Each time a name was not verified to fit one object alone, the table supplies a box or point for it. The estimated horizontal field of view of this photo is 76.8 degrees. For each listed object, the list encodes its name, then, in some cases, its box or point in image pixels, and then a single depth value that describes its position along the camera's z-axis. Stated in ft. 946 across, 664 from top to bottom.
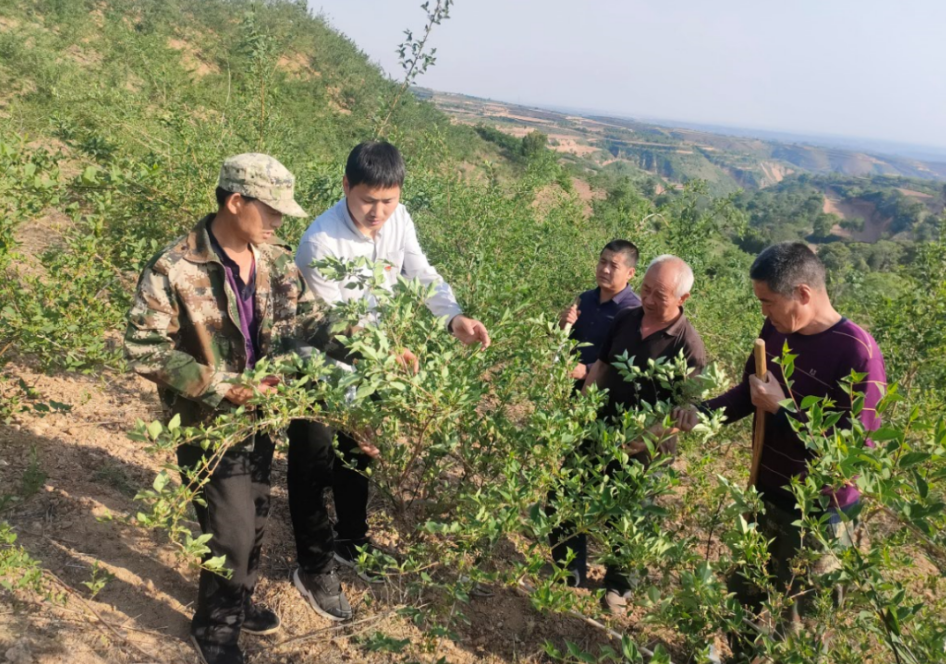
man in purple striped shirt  6.27
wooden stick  6.77
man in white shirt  6.96
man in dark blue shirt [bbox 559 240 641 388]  9.86
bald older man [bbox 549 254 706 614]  8.03
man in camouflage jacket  5.76
